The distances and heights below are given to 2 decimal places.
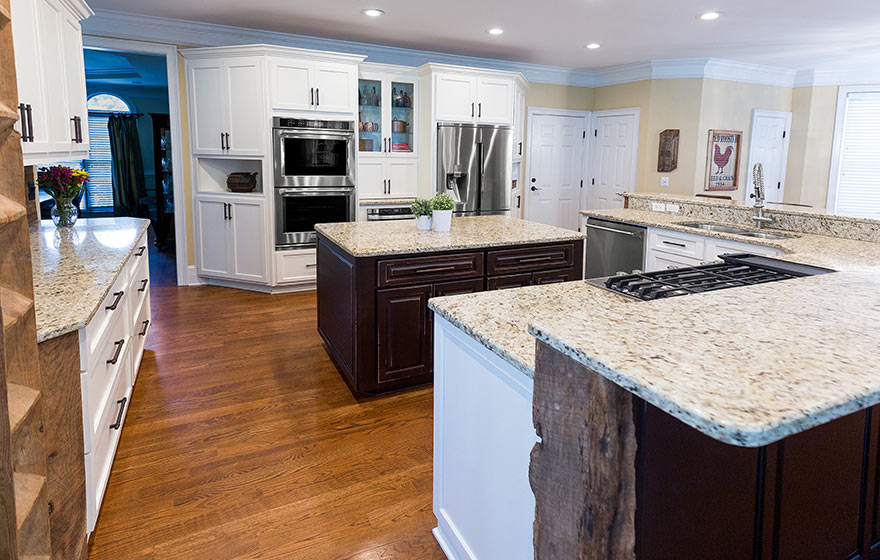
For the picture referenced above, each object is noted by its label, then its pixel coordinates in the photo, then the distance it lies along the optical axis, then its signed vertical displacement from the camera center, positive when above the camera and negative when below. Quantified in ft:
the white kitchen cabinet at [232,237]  17.43 -1.81
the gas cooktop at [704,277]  5.90 -1.04
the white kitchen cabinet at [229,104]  16.70 +2.26
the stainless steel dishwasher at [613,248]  13.61 -1.57
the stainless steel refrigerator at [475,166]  19.65 +0.61
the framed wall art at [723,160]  22.67 +1.09
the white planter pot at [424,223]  11.38 -0.82
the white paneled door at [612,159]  23.81 +1.14
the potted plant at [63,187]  10.71 -0.20
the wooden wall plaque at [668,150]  22.33 +1.44
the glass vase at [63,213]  11.22 -0.75
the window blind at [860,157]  23.27 +1.36
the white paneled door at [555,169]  24.59 +0.68
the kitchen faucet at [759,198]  11.75 -0.22
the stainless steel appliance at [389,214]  19.17 -1.11
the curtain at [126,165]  33.01 +0.73
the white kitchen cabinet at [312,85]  16.78 +2.91
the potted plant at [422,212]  11.27 -0.60
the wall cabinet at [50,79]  7.53 +1.51
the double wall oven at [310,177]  17.10 +0.12
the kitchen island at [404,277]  9.64 -1.74
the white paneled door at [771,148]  23.82 +1.73
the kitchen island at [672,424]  2.48 -1.54
